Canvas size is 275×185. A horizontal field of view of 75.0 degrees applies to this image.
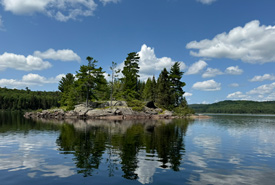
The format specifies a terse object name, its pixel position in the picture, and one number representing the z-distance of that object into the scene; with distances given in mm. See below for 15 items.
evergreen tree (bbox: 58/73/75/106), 81625
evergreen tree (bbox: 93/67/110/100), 70312
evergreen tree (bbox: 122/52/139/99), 80444
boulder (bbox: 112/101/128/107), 72300
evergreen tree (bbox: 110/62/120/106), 71144
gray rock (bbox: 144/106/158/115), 71688
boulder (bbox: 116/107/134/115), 66681
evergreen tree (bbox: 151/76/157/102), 99212
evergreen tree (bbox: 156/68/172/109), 84438
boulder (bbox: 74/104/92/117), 64812
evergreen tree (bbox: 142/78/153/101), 96556
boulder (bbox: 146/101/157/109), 74225
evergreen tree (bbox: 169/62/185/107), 88838
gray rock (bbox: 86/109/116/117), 64625
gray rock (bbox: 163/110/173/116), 72625
